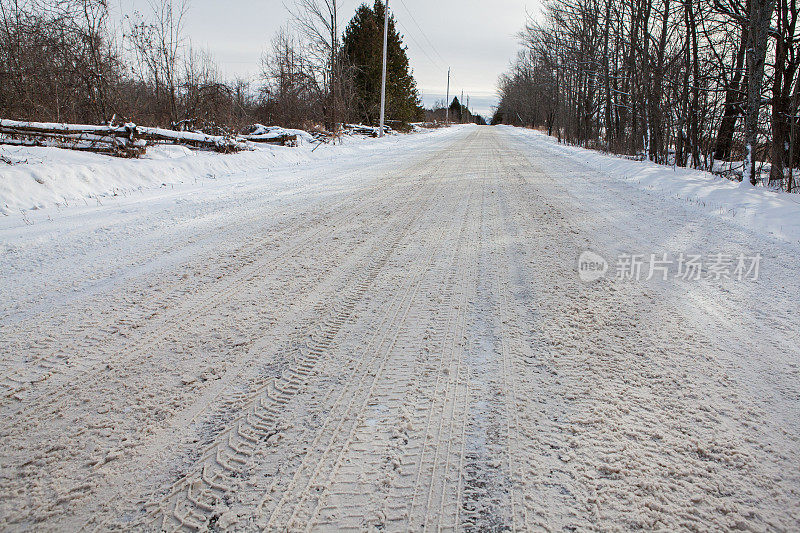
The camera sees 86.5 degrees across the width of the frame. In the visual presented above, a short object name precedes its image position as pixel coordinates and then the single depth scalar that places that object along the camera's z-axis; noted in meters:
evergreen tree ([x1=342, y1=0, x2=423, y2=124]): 28.56
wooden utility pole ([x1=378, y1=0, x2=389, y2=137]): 22.79
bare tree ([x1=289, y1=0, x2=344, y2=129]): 21.05
